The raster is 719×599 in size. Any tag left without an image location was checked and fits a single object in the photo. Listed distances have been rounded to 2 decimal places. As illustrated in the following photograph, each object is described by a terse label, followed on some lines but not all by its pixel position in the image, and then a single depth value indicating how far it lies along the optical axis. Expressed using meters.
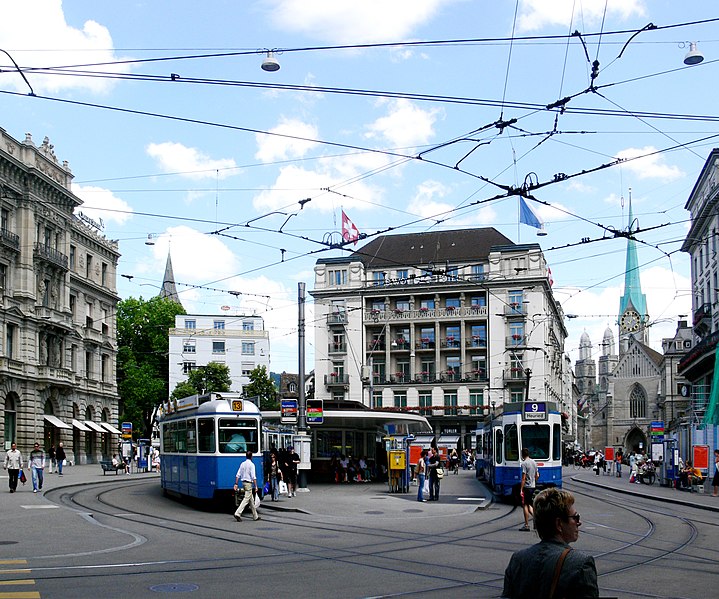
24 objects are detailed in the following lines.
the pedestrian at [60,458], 44.66
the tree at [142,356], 81.19
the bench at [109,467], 47.12
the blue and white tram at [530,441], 28.25
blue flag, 31.83
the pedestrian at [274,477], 27.20
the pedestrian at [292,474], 29.25
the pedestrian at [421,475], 29.12
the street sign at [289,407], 31.73
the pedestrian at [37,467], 31.97
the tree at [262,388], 85.62
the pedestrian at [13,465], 30.33
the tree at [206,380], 83.44
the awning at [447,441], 63.31
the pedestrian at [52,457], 49.86
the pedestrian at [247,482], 21.86
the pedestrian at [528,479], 21.20
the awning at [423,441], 56.66
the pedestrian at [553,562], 4.47
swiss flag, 56.22
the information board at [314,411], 31.25
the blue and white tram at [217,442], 24.17
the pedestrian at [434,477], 29.38
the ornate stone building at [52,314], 53.85
